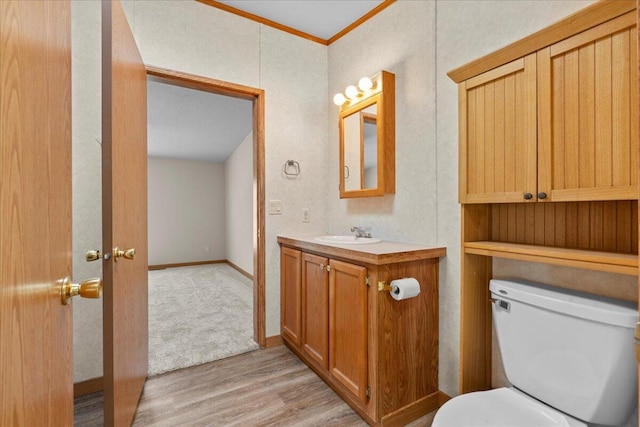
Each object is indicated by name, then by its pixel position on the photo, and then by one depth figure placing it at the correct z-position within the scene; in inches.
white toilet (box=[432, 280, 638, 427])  40.9
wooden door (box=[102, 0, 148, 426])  48.1
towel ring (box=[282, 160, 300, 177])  102.7
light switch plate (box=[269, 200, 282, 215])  100.4
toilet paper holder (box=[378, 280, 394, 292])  61.0
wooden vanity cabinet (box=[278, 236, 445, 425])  61.9
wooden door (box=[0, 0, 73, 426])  19.4
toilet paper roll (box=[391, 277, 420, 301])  59.6
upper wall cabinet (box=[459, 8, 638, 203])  39.4
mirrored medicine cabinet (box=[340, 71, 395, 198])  81.9
